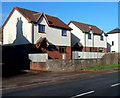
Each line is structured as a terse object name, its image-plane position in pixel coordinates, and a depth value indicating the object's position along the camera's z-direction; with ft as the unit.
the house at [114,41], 120.38
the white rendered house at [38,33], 65.29
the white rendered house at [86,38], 90.74
